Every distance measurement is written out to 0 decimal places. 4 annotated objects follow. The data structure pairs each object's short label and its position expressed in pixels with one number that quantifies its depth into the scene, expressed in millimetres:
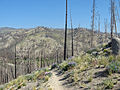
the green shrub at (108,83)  6154
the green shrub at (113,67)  7270
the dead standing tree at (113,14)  32634
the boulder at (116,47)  11992
